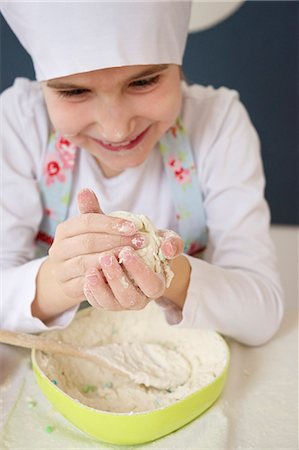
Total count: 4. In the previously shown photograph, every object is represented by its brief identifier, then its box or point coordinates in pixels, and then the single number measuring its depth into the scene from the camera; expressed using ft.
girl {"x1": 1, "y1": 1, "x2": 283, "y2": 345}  2.16
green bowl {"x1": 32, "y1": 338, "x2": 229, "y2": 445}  2.11
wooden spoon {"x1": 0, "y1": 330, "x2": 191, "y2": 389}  2.37
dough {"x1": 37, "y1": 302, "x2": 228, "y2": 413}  2.38
